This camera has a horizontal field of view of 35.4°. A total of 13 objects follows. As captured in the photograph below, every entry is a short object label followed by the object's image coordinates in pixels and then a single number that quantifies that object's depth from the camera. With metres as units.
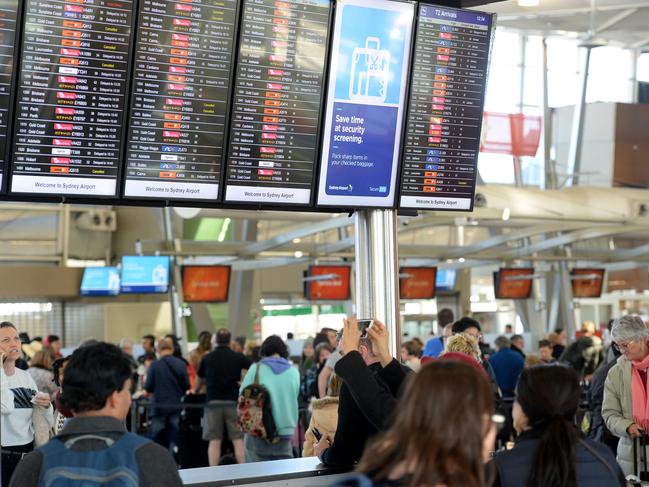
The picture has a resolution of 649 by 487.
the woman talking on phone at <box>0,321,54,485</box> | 5.22
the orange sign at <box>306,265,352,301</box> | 19.52
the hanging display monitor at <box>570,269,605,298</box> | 23.11
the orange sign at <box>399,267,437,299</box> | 20.69
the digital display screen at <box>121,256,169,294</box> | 18.36
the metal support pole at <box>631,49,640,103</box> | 23.03
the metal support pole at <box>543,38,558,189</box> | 21.17
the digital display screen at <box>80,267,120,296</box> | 21.16
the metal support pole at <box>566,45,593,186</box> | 21.39
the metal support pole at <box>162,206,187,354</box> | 18.50
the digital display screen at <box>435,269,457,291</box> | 24.30
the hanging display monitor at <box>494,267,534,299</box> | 21.89
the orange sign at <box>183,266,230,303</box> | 17.55
